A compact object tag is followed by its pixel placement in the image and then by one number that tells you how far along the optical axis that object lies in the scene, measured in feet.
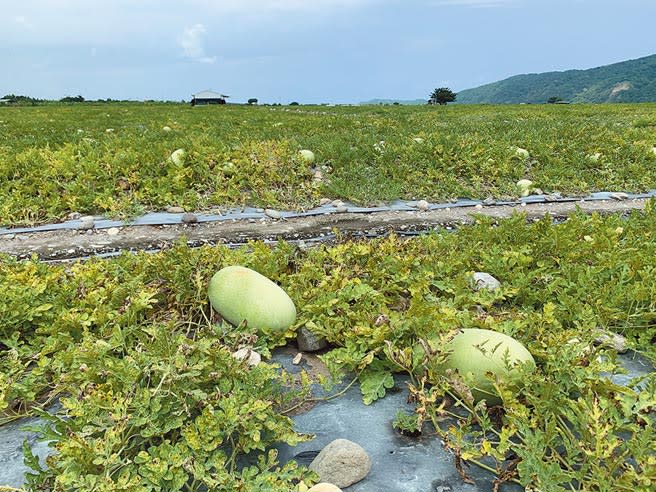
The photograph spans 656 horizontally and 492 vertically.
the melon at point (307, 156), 29.40
